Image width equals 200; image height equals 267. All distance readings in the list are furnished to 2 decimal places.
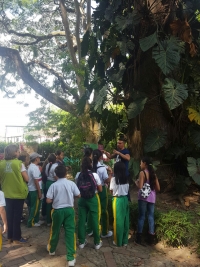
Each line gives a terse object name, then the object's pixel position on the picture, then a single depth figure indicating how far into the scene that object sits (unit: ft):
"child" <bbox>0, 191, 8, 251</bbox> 11.34
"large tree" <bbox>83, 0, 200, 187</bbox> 19.25
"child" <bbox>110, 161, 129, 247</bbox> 14.30
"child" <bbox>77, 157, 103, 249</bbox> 13.56
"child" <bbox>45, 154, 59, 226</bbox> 17.89
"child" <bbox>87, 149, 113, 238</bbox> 15.29
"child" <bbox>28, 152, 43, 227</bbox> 17.10
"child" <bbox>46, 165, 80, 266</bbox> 12.60
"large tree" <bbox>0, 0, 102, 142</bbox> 38.01
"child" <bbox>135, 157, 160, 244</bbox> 14.62
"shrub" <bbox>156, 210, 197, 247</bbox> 14.30
